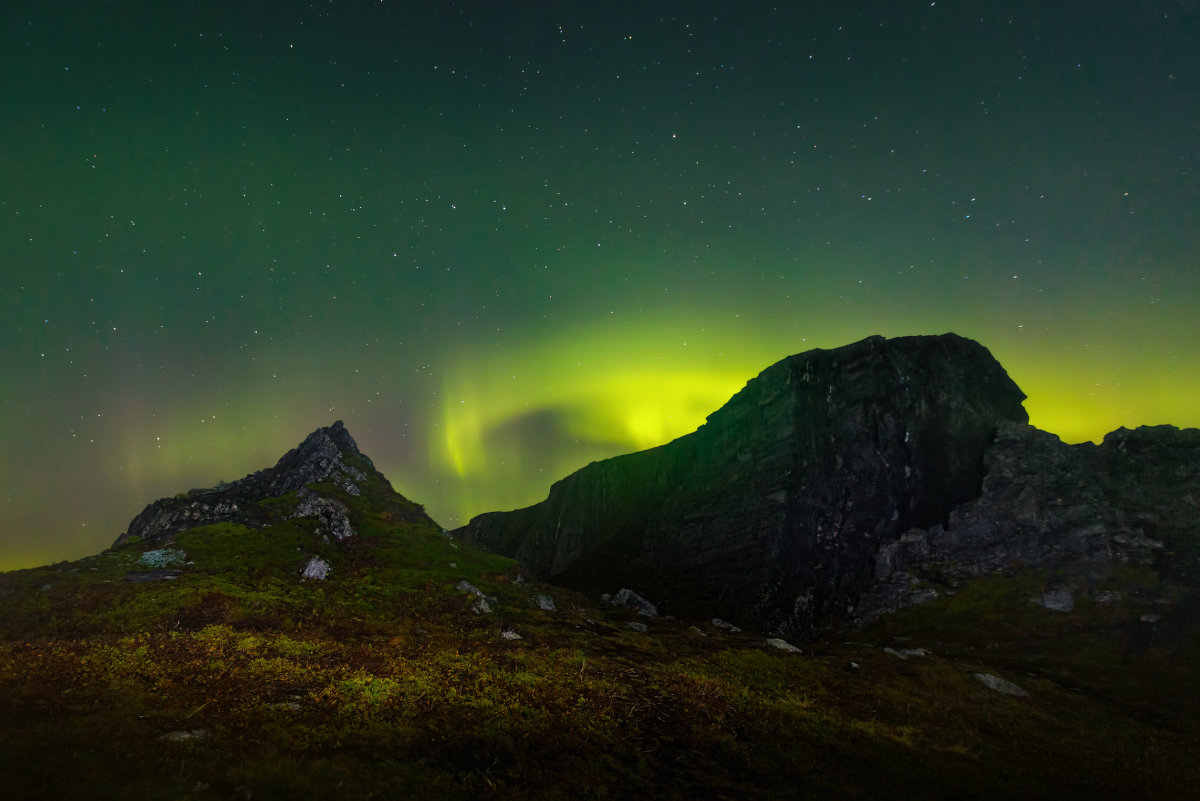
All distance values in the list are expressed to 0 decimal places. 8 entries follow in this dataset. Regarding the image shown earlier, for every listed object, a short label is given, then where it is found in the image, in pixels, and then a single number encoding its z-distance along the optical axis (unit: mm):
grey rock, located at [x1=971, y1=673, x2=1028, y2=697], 34188
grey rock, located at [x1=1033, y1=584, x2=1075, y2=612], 64438
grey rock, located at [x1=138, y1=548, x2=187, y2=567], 37375
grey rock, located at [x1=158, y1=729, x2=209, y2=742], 13996
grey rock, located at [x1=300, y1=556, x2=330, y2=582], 41438
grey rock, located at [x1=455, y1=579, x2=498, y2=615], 40866
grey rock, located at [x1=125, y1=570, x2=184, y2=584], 33375
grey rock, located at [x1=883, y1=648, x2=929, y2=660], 43188
